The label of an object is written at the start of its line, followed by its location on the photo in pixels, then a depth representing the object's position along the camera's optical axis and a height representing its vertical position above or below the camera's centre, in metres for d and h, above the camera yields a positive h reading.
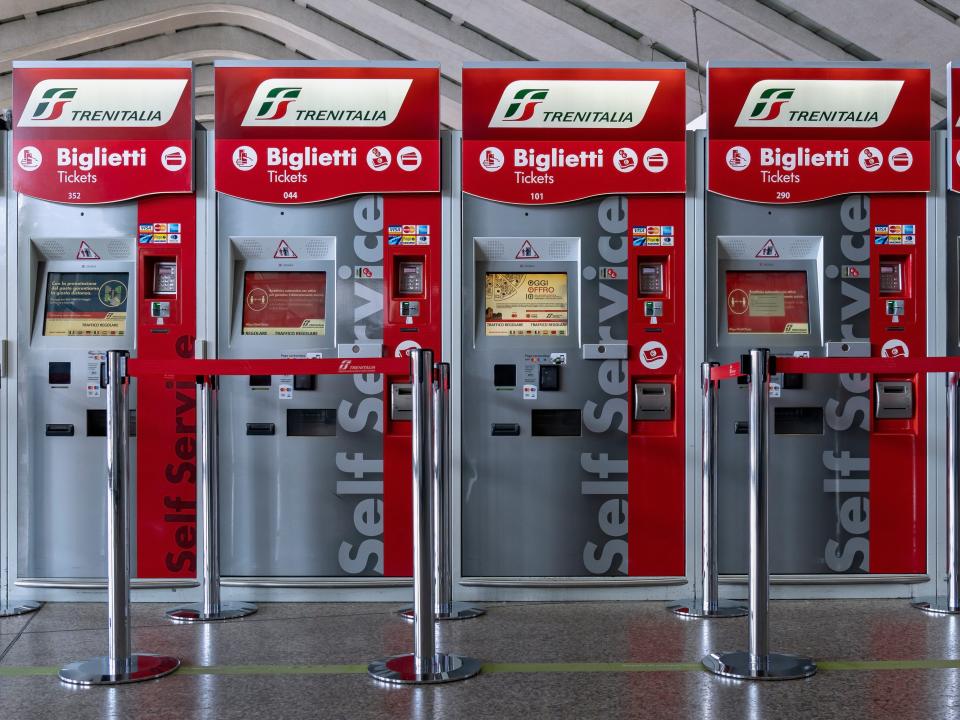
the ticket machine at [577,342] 4.71 +0.11
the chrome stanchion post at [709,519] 4.40 -0.70
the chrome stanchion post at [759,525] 3.28 -0.54
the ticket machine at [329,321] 4.70 +0.22
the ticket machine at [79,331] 4.69 +0.34
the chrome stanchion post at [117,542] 3.31 -0.59
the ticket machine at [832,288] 4.73 +0.36
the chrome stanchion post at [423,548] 3.28 -0.61
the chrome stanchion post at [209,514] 4.30 -0.65
